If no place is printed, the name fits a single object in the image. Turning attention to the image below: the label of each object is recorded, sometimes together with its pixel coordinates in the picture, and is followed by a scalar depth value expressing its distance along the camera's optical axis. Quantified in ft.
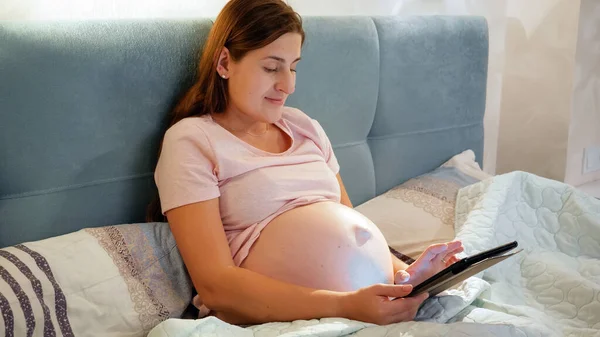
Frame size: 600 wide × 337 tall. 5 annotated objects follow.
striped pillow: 3.62
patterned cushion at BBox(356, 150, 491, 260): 5.63
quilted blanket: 3.87
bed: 3.89
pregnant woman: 4.15
